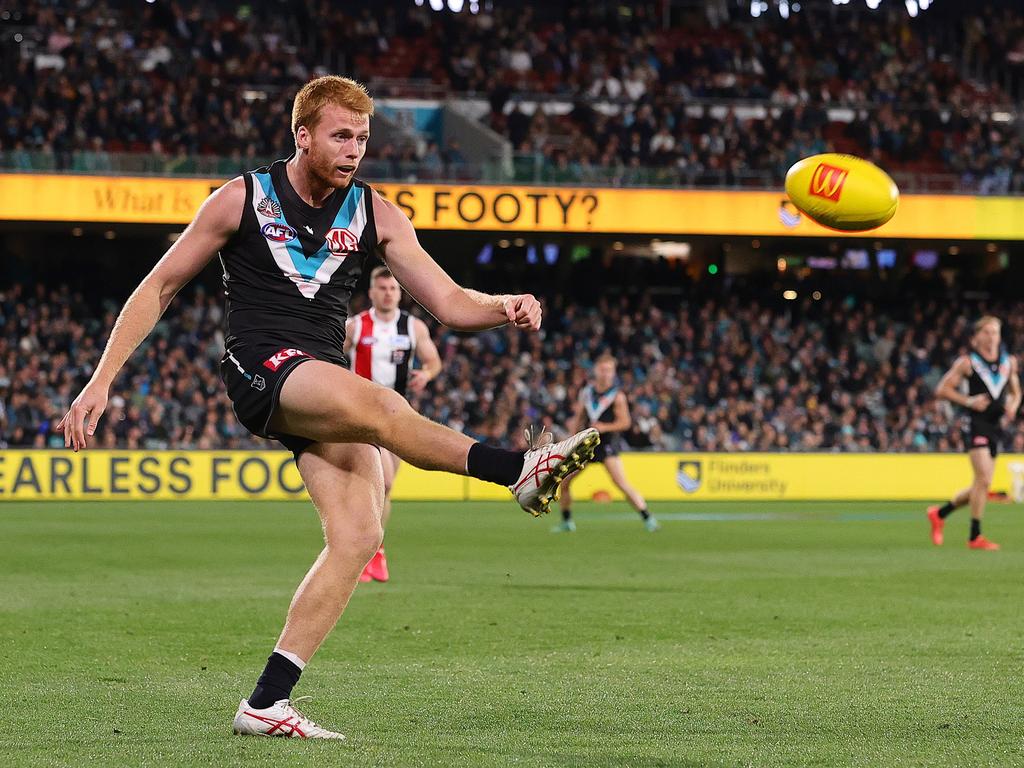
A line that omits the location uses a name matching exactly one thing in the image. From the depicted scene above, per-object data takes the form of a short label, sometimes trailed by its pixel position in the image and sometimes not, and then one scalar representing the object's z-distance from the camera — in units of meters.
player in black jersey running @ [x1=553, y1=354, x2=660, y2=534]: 19.31
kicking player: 5.48
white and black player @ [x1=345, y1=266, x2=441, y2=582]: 12.82
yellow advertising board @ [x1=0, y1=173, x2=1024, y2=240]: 30.17
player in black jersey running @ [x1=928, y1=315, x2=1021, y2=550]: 16.58
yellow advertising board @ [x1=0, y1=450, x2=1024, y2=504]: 26.61
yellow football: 8.66
